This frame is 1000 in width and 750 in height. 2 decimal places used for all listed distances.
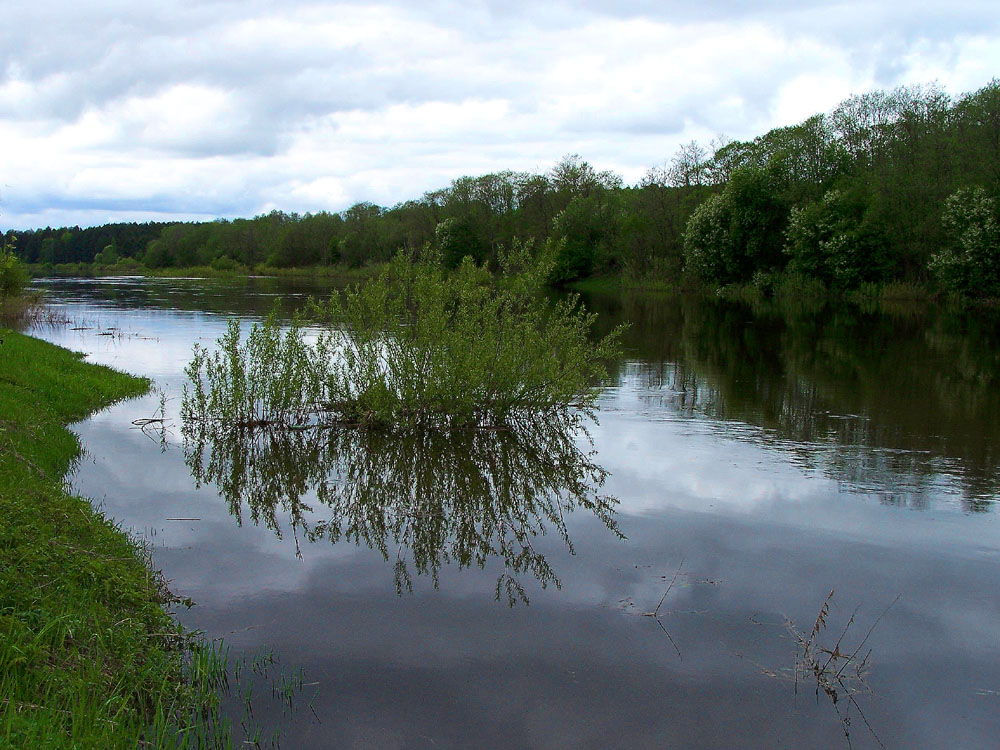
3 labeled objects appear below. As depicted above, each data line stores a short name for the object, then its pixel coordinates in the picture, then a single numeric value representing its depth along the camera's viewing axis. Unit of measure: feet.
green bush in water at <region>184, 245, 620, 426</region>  41.42
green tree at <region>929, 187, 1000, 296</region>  129.18
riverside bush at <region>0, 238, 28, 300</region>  95.13
